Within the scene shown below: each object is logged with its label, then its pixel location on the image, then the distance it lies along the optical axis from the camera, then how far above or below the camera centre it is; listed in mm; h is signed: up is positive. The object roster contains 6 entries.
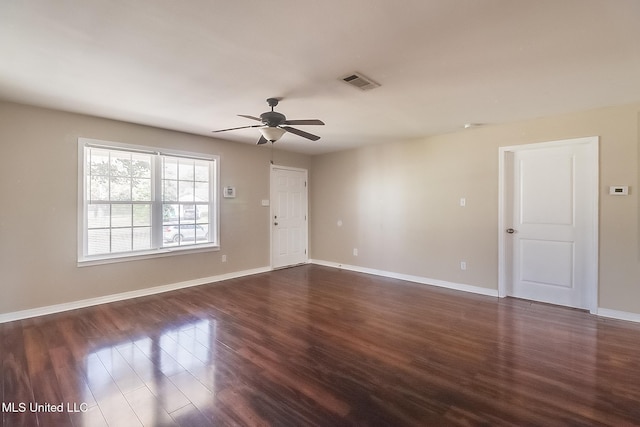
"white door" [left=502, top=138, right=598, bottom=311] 3527 -132
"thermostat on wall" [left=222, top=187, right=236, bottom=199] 5123 +347
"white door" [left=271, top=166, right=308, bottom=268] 5957 -91
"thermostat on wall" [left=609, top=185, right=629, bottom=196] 3259 +256
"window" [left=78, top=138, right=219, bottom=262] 3822 +158
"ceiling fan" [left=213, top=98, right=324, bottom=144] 2986 +912
